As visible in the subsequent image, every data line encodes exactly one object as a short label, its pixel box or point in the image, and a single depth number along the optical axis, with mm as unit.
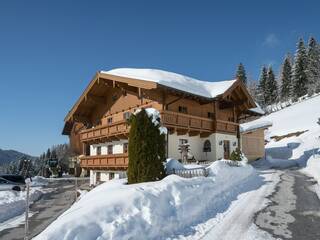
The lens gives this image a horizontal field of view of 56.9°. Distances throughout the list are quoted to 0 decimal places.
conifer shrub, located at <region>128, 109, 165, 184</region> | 13227
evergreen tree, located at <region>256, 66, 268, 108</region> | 76125
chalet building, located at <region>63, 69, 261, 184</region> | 22875
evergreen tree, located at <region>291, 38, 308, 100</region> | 65625
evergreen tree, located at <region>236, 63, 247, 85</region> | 78325
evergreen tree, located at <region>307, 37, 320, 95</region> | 64562
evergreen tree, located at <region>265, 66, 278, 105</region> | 75000
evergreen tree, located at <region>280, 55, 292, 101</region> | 73306
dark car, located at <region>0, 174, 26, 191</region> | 29438
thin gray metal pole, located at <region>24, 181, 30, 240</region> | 7217
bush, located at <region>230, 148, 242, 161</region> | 21428
